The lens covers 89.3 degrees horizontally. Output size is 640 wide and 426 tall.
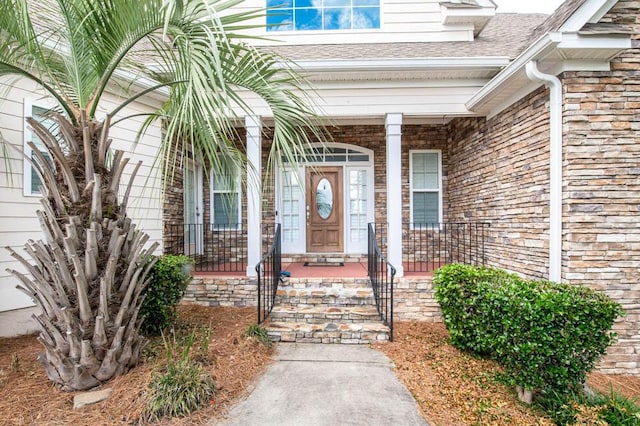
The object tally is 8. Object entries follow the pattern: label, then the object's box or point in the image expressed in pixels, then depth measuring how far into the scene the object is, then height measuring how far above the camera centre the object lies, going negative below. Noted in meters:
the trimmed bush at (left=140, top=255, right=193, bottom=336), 3.92 -1.04
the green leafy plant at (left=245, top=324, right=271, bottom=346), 3.99 -1.56
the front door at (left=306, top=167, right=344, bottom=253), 7.33 -0.04
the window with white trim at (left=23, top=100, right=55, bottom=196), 3.92 +0.71
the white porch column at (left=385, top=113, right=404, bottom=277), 5.41 +0.32
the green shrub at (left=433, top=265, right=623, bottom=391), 2.83 -1.10
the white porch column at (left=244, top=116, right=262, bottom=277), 5.41 -0.24
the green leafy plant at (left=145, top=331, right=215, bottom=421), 2.51 -1.47
